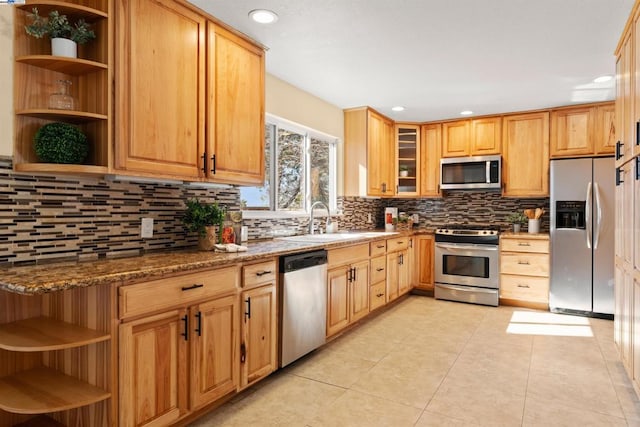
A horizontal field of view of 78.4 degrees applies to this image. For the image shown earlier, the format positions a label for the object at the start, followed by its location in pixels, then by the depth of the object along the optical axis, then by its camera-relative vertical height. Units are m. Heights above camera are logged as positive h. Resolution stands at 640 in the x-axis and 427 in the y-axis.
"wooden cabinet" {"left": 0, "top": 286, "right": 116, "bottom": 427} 1.61 -0.68
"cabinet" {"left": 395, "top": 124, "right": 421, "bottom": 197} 5.46 +0.73
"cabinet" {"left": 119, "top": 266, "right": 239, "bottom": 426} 1.72 -0.66
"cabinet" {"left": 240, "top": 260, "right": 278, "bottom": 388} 2.36 -0.71
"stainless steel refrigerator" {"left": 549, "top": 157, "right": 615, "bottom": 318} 4.11 -0.25
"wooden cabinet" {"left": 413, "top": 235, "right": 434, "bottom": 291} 5.16 -0.67
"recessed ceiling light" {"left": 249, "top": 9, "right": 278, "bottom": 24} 2.42 +1.24
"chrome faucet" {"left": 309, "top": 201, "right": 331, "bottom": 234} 4.02 -0.04
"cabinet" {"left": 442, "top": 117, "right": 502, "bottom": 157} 4.97 +0.98
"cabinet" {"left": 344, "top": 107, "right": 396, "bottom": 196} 4.70 +0.73
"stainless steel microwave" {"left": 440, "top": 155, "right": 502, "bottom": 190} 4.85 +0.51
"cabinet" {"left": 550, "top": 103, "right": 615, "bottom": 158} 4.34 +0.93
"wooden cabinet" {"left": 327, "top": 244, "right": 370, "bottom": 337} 3.26 -0.67
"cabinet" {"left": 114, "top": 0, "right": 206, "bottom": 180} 2.00 +0.68
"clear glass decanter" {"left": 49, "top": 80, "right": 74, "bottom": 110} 1.88 +0.55
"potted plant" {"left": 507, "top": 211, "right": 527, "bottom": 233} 5.04 -0.07
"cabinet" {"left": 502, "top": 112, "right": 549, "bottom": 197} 4.69 +0.71
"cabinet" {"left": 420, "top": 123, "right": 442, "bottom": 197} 5.37 +0.74
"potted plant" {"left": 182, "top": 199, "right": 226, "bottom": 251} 2.57 -0.07
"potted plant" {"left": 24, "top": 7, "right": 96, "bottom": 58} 1.81 +0.85
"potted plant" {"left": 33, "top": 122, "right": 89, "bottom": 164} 1.83 +0.32
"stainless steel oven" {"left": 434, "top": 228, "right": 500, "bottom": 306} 4.66 -0.65
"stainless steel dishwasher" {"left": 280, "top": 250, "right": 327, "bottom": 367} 2.68 -0.67
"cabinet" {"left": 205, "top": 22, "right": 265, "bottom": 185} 2.53 +0.71
